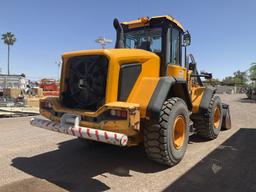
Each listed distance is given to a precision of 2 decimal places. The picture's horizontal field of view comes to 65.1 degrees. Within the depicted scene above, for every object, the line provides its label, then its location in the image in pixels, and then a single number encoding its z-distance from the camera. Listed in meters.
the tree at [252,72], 35.89
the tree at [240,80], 81.39
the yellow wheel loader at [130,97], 3.29
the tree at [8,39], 50.94
